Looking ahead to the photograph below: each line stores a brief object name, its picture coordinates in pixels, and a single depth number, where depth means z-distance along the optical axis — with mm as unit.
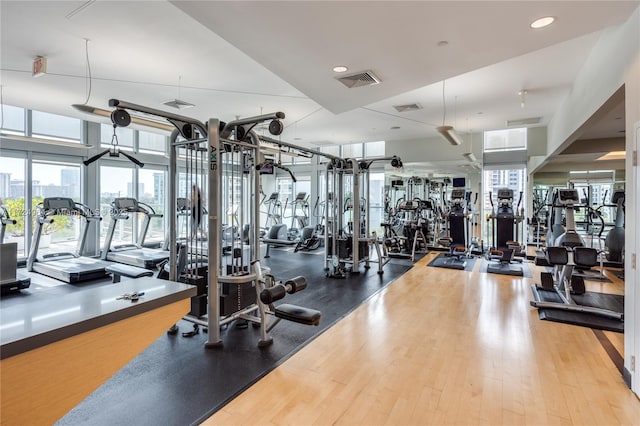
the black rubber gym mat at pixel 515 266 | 6198
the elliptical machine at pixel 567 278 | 4059
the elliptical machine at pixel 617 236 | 6645
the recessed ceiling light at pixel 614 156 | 7853
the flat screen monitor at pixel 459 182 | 9000
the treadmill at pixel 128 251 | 6453
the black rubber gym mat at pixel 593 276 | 5754
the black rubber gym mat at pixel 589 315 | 3670
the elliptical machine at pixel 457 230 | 7481
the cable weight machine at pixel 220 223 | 3135
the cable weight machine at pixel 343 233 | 6223
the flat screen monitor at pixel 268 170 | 5160
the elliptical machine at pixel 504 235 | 6852
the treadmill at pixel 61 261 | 5637
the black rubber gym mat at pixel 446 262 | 6860
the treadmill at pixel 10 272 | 4871
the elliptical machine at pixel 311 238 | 8828
